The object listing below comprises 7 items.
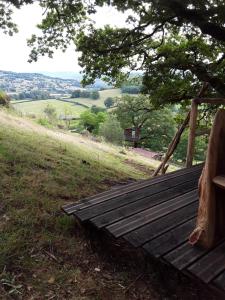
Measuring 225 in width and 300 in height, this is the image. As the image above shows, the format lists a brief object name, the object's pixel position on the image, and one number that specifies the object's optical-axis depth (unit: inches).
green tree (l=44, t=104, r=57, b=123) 2587.4
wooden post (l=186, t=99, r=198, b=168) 228.1
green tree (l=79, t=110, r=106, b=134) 2519.7
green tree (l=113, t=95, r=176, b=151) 1720.0
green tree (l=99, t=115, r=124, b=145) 1900.8
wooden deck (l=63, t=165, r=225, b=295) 106.5
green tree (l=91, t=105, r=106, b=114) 3002.0
